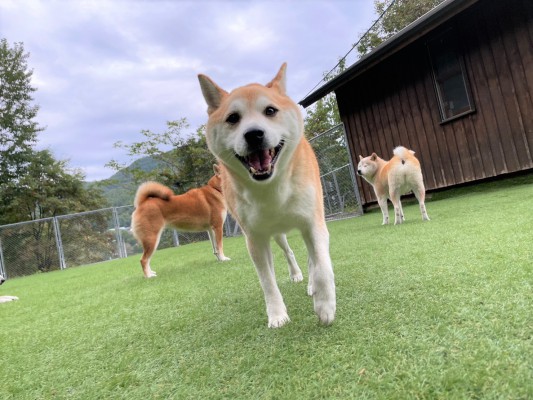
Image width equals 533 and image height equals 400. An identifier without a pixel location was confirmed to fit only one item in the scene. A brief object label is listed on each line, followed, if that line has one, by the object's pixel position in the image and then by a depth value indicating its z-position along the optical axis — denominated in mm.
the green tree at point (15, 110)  20000
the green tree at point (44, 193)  18875
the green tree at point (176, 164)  18047
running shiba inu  1686
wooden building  6363
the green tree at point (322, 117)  20078
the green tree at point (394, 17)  18697
